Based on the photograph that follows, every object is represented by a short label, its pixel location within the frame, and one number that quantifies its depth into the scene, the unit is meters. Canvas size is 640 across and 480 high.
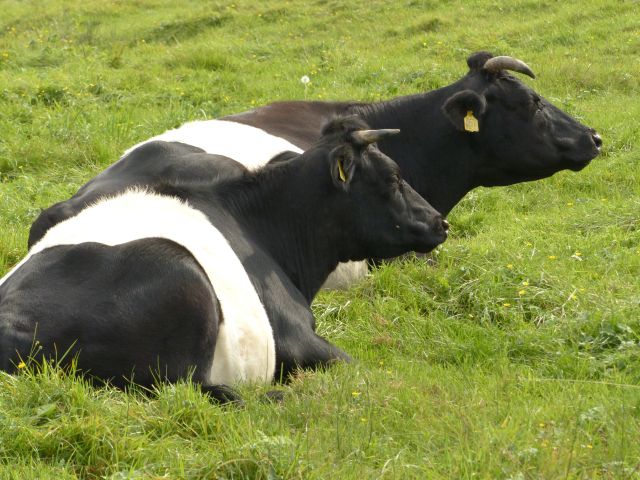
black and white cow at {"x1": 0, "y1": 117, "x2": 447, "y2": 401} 11.28
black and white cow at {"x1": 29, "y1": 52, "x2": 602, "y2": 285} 19.12
